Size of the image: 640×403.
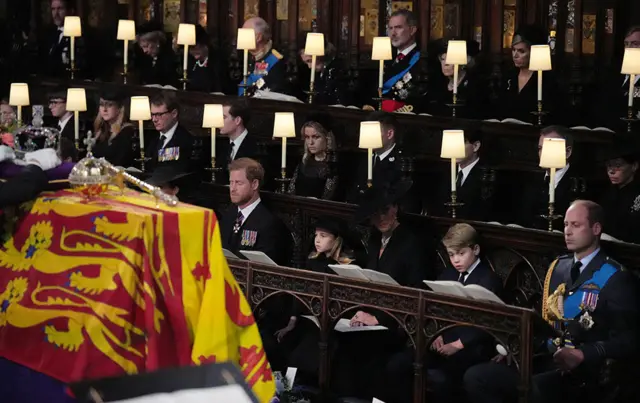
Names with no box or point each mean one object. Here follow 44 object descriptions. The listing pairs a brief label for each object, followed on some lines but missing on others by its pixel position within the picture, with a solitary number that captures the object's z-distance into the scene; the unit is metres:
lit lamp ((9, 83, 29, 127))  12.93
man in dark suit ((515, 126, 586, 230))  9.55
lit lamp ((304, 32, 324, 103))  12.41
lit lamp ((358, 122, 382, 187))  10.34
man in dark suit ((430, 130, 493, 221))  10.06
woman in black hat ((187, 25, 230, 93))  14.37
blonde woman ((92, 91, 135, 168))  12.23
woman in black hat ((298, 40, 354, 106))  12.88
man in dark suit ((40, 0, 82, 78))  15.64
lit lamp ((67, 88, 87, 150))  12.43
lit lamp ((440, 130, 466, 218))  9.66
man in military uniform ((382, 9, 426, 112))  12.31
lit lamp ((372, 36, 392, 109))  11.89
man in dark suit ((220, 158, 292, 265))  9.21
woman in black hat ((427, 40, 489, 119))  11.80
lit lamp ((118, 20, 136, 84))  14.23
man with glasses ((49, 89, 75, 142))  13.23
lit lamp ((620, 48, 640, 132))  10.32
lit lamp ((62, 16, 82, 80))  14.34
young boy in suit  7.71
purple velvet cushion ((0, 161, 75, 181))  5.68
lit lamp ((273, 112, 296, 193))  10.83
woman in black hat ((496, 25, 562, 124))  11.70
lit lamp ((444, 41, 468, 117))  11.18
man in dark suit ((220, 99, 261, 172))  11.35
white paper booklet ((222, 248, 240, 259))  8.24
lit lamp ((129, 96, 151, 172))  11.62
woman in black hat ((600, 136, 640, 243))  9.34
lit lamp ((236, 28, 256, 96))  12.70
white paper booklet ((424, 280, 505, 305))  7.11
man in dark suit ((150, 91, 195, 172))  11.51
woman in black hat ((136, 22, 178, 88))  15.15
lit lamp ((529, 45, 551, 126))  10.91
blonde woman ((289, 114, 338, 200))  10.89
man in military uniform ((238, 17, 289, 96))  13.23
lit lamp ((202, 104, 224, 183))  11.09
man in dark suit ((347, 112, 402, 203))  10.70
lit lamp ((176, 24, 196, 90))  13.72
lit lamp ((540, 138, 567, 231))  8.87
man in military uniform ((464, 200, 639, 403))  7.28
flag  5.27
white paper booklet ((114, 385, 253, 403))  3.61
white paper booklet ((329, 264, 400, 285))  7.60
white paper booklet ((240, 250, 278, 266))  8.22
